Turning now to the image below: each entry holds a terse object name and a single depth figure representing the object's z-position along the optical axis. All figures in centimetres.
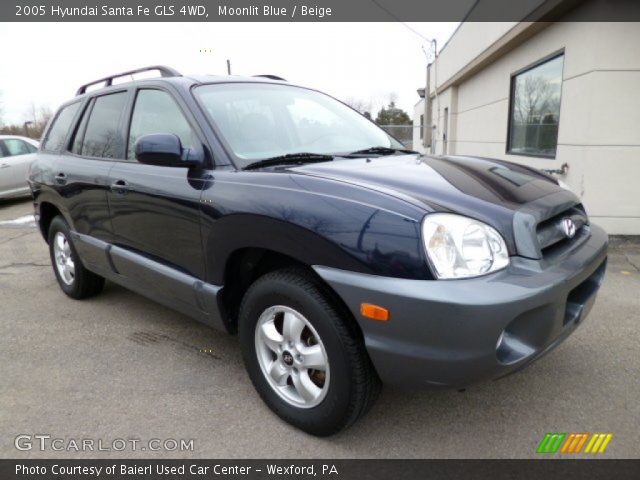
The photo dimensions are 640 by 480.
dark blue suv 184
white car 1026
